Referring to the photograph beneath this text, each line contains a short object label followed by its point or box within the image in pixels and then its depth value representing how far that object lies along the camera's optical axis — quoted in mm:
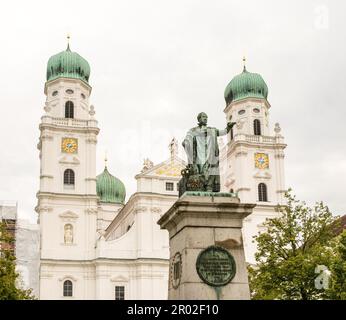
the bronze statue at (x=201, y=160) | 13555
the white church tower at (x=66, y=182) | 59031
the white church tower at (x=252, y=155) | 63938
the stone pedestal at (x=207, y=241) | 12547
